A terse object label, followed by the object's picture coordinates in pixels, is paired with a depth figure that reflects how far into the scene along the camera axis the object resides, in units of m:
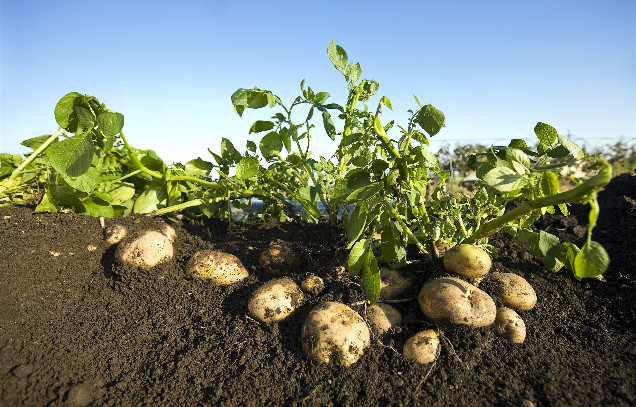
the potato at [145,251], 0.52
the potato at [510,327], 0.42
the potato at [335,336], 0.39
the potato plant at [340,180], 0.37
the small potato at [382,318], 0.43
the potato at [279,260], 0.52
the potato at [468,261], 0.44
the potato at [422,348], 0.39
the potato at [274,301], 0.44
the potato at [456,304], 0.41
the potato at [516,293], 0.46
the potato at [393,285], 0.47
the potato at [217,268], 0.51
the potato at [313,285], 0.47
